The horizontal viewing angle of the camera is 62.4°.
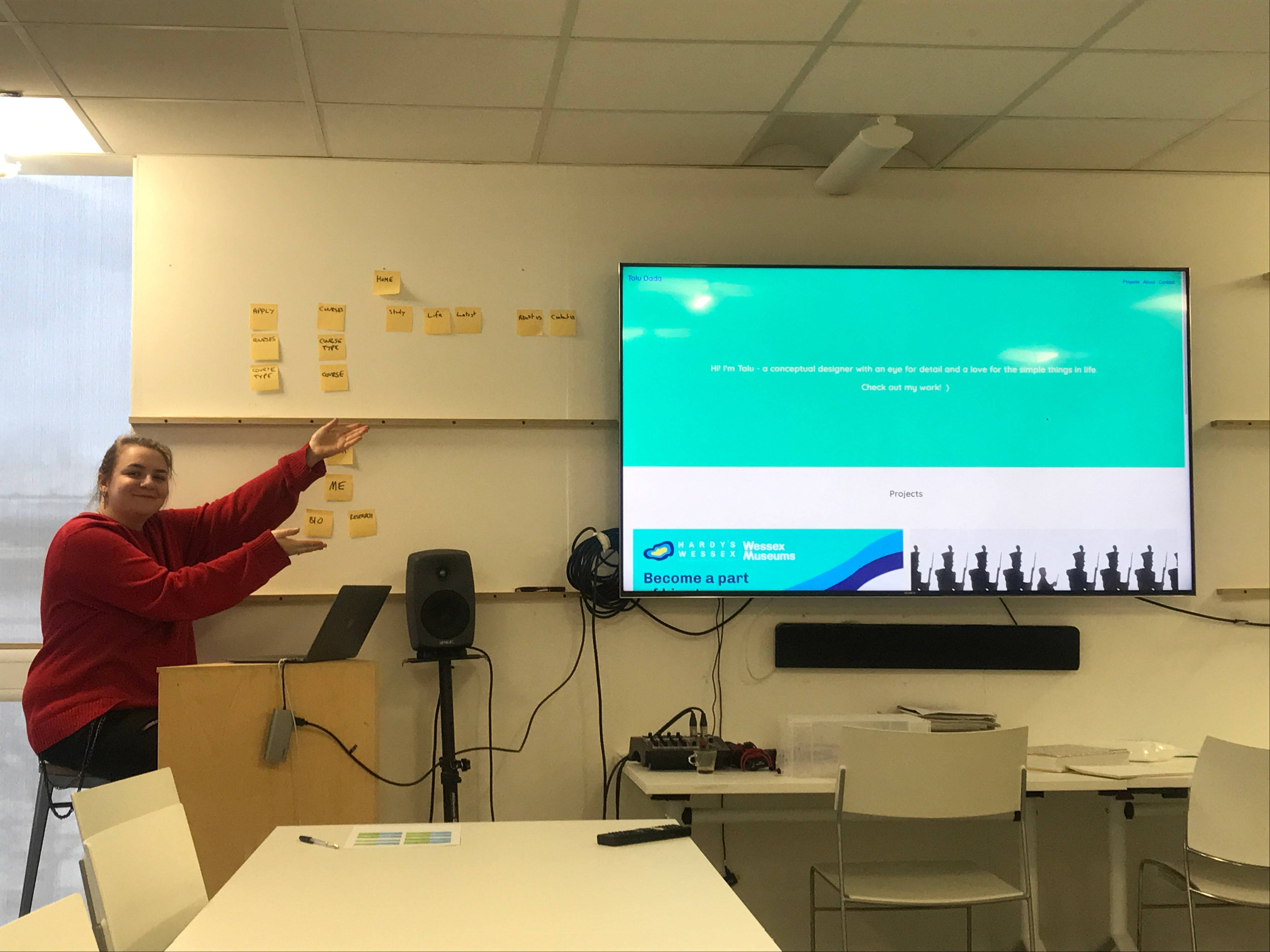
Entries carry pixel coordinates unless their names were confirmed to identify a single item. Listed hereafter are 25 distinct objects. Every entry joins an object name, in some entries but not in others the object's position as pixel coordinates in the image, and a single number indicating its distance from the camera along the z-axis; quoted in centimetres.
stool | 304
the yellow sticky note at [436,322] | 366
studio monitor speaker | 331
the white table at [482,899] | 156
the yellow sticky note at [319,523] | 358
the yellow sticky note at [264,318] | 360
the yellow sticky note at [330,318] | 362
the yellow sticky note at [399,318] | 365
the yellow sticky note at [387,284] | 365
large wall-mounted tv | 357
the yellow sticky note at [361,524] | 359
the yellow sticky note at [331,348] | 362
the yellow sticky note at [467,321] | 367
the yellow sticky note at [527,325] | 369
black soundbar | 368
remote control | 209
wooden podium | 291
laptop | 302
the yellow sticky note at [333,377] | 361
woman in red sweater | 302
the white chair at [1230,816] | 281
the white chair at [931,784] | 275
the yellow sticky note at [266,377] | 359
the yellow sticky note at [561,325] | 370
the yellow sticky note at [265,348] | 359
